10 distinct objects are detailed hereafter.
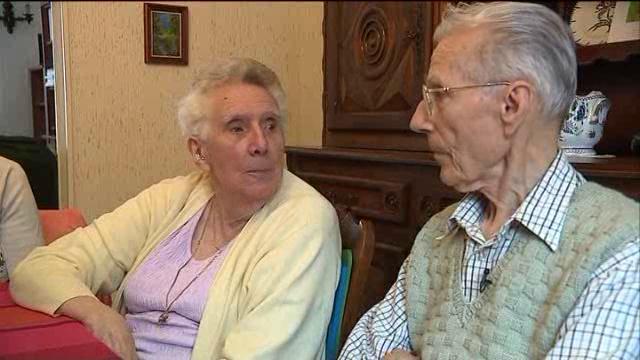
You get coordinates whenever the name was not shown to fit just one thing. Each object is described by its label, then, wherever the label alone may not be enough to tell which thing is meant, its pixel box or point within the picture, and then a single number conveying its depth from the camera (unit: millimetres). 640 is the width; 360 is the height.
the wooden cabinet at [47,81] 3139
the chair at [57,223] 1848
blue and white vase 1578
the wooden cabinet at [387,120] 1807
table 1036
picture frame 3209
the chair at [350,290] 1309
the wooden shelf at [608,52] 1592
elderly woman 1229
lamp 3291
